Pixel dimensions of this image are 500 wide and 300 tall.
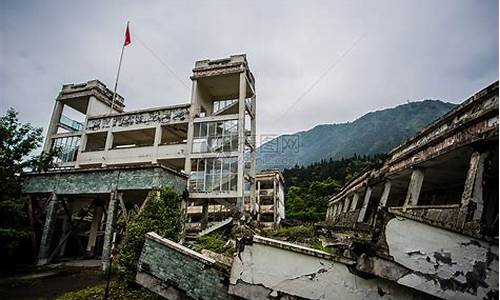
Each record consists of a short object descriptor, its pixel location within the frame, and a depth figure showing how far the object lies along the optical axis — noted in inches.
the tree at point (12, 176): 423.2
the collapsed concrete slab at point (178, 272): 213.2
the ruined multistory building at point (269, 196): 1332.4
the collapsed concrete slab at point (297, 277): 170.7
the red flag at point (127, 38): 822.3
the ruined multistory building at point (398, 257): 155.9
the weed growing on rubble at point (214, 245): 366.6
